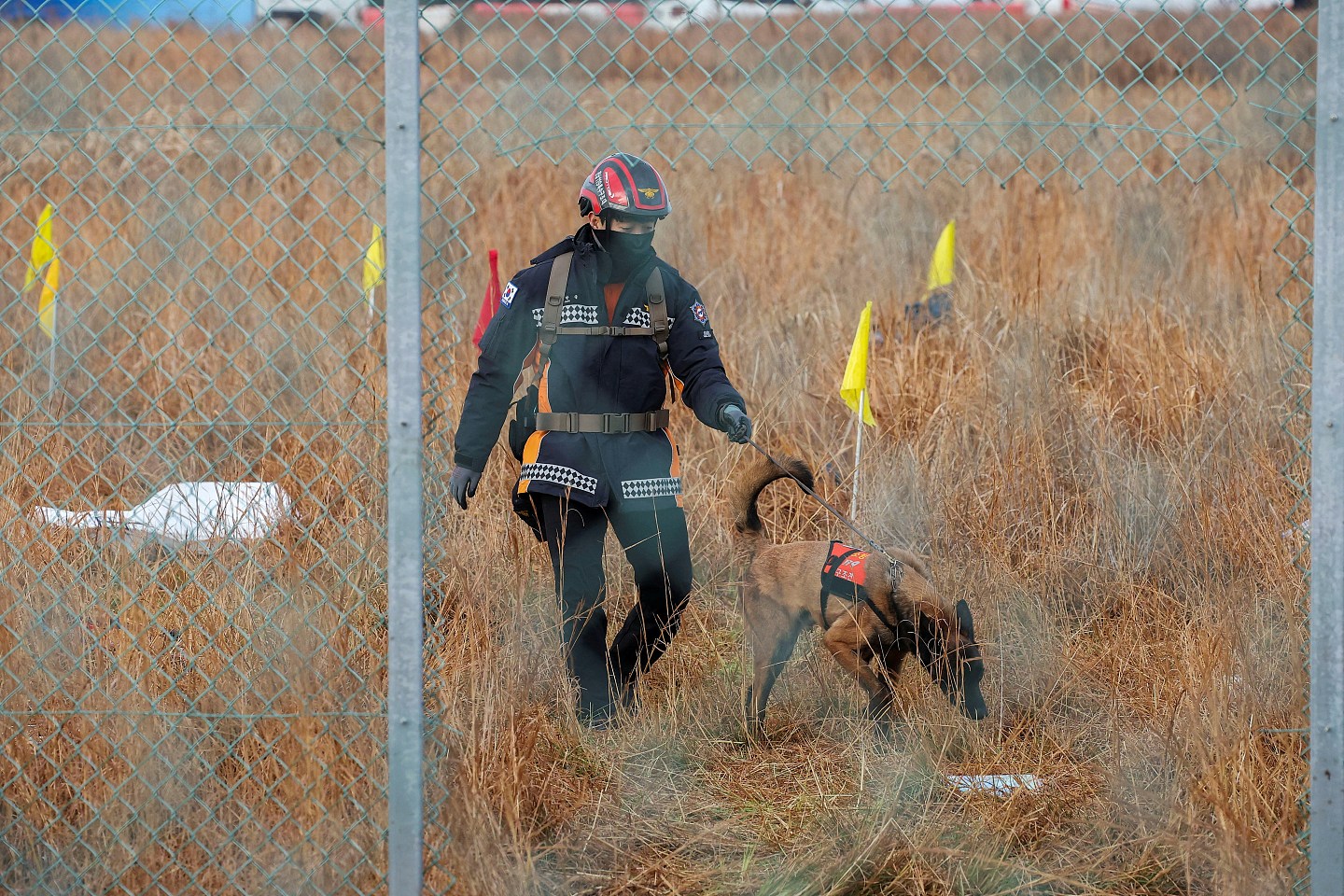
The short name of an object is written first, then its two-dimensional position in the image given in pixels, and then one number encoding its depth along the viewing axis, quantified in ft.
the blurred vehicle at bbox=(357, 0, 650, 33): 94.02
